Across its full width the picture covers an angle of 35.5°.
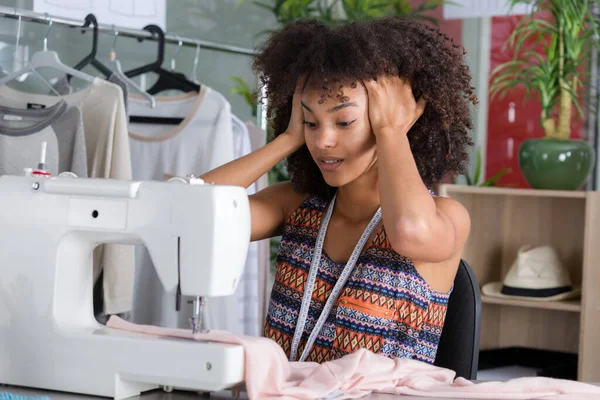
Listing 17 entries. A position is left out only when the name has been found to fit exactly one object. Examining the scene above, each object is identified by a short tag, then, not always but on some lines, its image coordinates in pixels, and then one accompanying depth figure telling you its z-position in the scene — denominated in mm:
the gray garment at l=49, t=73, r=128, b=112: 2842
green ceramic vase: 3424
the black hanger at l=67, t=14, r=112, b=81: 2738
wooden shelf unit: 3666
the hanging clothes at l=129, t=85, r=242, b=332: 2973
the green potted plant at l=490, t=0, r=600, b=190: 3436
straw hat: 3486
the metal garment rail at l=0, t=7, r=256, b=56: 2549
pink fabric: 1438
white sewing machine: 1442
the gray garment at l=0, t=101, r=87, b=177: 2498
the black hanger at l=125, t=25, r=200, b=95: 3020
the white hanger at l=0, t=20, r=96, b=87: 2676
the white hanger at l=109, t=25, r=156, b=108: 2902
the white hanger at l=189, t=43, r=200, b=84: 3115
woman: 1802
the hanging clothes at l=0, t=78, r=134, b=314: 2635
